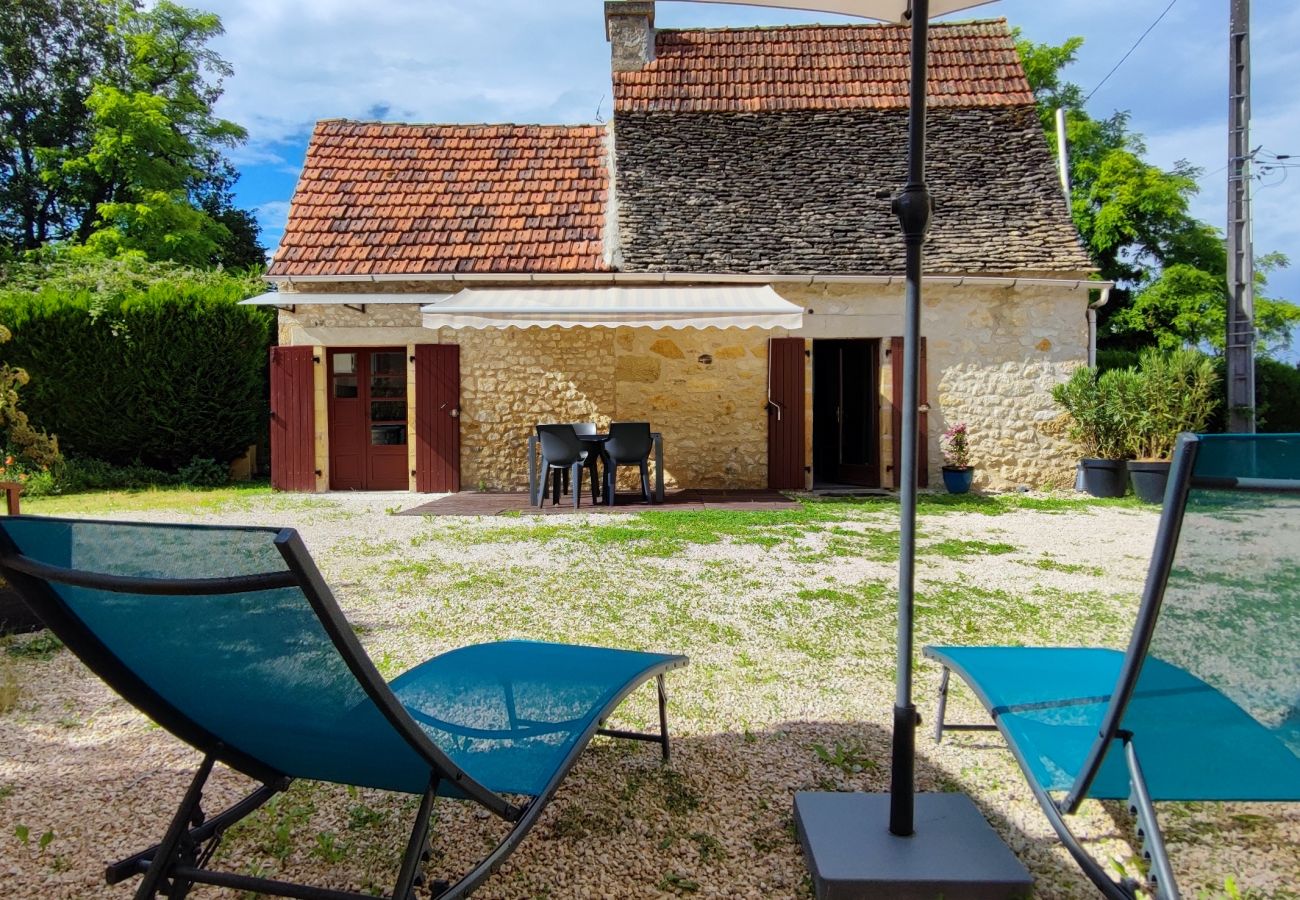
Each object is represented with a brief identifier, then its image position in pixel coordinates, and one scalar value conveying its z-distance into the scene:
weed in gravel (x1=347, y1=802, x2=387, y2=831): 2.32
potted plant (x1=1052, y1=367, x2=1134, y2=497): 10.26
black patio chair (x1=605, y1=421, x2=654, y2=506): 9.20
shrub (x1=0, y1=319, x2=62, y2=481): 5.20
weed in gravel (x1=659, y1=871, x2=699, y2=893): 1.98
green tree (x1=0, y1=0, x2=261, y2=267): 21.64
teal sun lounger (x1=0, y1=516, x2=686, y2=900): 1.35
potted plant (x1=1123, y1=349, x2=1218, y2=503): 10.02
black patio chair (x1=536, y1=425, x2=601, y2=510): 8.99
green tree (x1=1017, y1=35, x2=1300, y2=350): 19.73
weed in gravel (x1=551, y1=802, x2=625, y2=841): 2.25
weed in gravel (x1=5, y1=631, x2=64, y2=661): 3.94
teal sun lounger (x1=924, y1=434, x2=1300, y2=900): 1.34
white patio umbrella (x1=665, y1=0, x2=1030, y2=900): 1.84
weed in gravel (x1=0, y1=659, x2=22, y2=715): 3.26
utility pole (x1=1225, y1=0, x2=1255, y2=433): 10.63
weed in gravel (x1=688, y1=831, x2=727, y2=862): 2.13
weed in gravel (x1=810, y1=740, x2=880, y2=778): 2.63
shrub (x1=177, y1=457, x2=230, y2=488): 12.16
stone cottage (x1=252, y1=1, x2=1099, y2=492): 10.87
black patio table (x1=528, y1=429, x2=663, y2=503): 9.17
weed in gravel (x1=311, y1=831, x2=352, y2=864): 2.13
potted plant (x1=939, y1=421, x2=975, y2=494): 10.72
